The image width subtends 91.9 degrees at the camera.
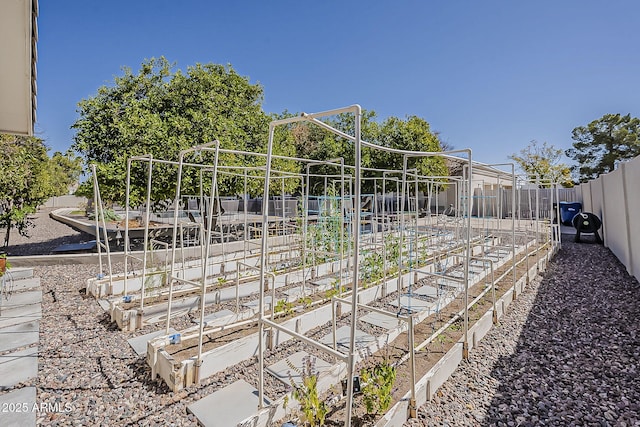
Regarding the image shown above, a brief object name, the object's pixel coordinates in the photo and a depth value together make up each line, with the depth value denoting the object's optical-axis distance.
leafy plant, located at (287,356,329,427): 1.82
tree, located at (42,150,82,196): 22.43
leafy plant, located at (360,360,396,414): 2.02
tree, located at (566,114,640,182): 20.83
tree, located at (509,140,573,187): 24.41
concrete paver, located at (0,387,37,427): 2.14
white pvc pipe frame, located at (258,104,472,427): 1.56
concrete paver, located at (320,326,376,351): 3.14
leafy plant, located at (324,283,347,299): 4.25
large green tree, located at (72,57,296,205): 6.68
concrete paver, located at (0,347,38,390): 2.62
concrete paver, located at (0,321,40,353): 3.19
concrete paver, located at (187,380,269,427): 2.13
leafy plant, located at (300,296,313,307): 3.97
